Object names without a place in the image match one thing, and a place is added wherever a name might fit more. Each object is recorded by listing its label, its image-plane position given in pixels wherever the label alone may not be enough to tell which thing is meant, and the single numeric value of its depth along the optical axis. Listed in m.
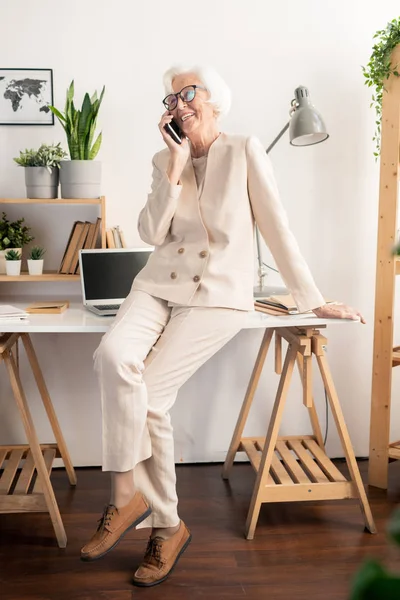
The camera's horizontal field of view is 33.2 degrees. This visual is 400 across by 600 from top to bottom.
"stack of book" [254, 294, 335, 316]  2.37
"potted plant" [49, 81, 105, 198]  2.62
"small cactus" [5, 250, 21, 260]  2.68
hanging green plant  2.55
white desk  2.25
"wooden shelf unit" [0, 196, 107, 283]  2.63
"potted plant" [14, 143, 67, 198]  2.64
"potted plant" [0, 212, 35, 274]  2.73
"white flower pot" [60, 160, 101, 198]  2.63
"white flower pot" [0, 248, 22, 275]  2.72
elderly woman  2.06
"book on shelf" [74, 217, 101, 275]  2.74
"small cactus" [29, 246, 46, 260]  2.72
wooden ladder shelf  2.62
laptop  2.65
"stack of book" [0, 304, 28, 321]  2.33
